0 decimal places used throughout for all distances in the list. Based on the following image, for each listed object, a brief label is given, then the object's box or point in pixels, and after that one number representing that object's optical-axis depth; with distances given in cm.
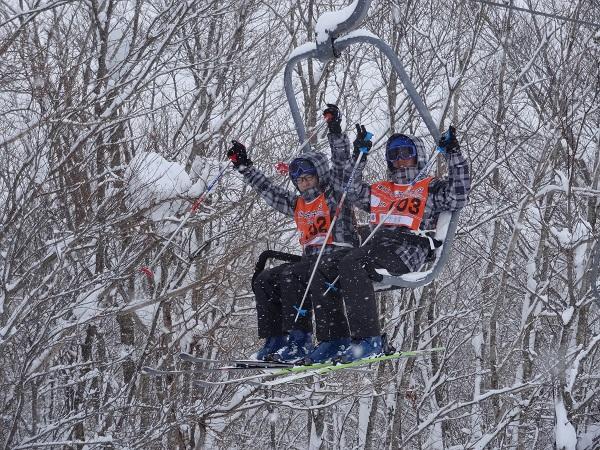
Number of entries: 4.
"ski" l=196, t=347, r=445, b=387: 1026
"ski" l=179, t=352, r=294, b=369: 1039
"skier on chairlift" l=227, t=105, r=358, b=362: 1078
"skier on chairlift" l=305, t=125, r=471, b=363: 1029
